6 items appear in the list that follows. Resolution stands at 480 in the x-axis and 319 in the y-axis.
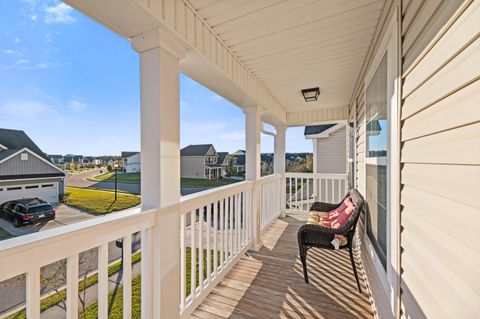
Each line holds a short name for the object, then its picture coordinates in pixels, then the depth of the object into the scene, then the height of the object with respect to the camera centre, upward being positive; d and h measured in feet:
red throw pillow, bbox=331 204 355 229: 8.44 -2.51
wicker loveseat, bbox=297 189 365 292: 7.70 -2.99
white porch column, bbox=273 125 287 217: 17.10 -0.08
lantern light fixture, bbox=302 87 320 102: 11.60 +3.63
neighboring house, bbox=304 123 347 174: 24.08 +1.17
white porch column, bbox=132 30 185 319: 4.83 +0.02
